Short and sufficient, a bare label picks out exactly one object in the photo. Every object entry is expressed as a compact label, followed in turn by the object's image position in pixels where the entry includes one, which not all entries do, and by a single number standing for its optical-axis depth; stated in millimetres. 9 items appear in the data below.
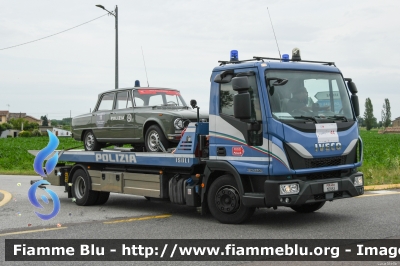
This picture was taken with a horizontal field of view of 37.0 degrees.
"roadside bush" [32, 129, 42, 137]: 100125
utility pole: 25062
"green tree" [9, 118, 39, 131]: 122431
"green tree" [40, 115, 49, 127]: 134500
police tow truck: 9352
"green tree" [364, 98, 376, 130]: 151200
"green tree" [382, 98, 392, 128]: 164050
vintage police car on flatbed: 11695
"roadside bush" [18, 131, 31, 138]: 99244
